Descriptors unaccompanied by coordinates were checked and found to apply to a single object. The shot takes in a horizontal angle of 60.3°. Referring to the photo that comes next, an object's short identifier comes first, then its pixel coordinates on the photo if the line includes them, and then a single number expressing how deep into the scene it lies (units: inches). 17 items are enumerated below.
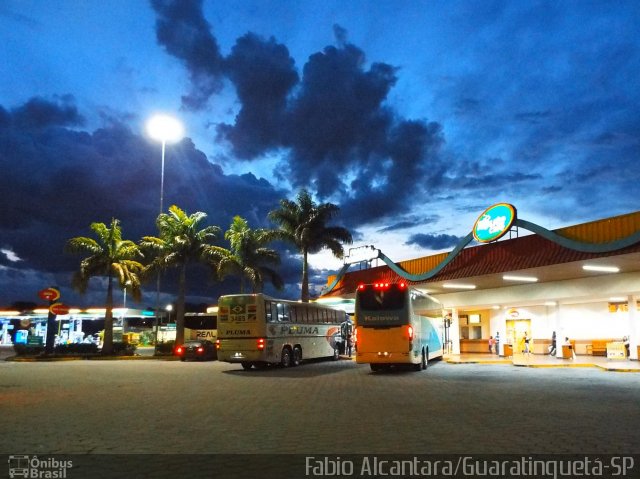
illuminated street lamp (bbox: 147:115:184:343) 1387.8
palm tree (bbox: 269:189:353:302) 1672.0
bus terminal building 878.4
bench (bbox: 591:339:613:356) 1261.1
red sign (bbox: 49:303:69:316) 1530.9
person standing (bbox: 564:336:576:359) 1106.7
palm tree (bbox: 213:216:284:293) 1708.9
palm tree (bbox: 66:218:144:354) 1512.1
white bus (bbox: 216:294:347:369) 985.5
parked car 1363.2
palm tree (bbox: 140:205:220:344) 1558.8
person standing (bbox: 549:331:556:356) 1275.7
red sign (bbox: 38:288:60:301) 1585.9
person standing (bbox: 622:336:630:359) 1146.5
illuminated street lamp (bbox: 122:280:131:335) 1539.4
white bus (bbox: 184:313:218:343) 1477.2
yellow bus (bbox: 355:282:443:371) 892.0
